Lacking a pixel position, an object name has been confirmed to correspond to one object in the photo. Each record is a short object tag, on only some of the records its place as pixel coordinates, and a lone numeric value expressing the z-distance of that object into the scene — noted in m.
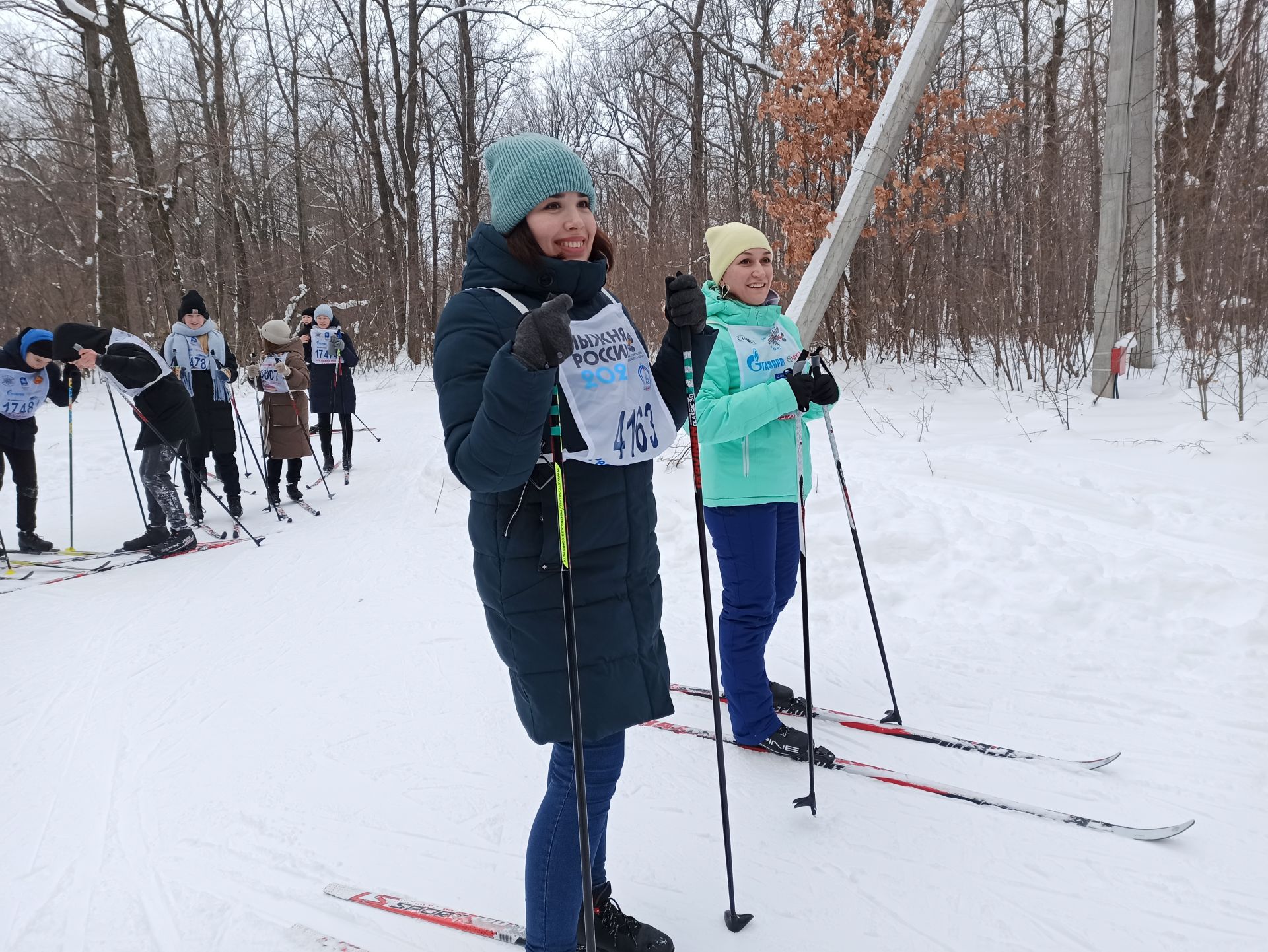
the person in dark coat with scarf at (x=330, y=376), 9.45
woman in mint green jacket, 2.98
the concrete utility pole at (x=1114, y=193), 7.52
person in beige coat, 8.08
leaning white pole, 6.89
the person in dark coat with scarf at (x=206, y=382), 7.39
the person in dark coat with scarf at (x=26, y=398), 6.57
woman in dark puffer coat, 1.74
